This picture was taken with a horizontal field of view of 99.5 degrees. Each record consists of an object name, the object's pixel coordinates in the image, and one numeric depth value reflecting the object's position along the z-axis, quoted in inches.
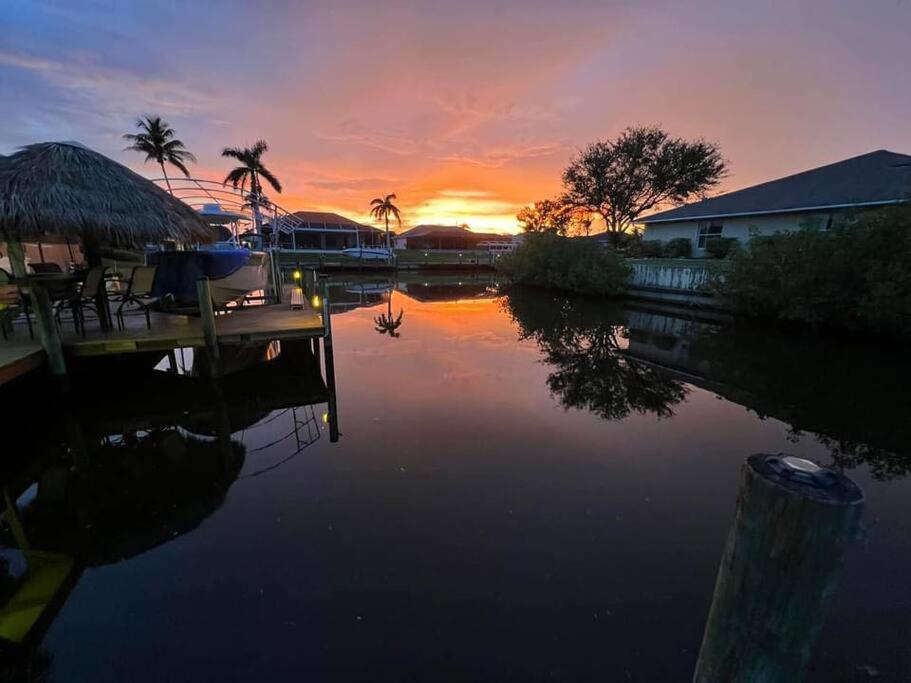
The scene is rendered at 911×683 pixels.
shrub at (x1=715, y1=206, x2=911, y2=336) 369.4
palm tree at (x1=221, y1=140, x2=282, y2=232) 1168.8
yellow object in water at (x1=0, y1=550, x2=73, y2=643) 103.0
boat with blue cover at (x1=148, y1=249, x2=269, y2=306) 302.5
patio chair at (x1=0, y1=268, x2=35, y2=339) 260.2
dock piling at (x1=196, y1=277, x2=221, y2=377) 250.4
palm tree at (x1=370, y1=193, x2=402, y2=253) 2065.0
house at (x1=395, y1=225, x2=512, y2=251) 2294.5
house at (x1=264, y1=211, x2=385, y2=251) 1765.5
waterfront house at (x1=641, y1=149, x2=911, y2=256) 632.4
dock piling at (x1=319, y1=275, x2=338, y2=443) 273.3
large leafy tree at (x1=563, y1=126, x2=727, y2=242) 1135.0
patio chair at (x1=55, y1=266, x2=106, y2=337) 250.8
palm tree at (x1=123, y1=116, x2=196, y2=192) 1049.5
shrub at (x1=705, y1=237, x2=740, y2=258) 775.8
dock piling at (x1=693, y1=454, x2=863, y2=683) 45.7
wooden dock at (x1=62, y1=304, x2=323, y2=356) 245.6
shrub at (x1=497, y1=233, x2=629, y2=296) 753.6
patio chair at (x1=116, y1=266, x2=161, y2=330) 282.5
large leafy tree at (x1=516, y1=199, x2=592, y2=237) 1321.4
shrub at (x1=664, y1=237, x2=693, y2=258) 886.4
